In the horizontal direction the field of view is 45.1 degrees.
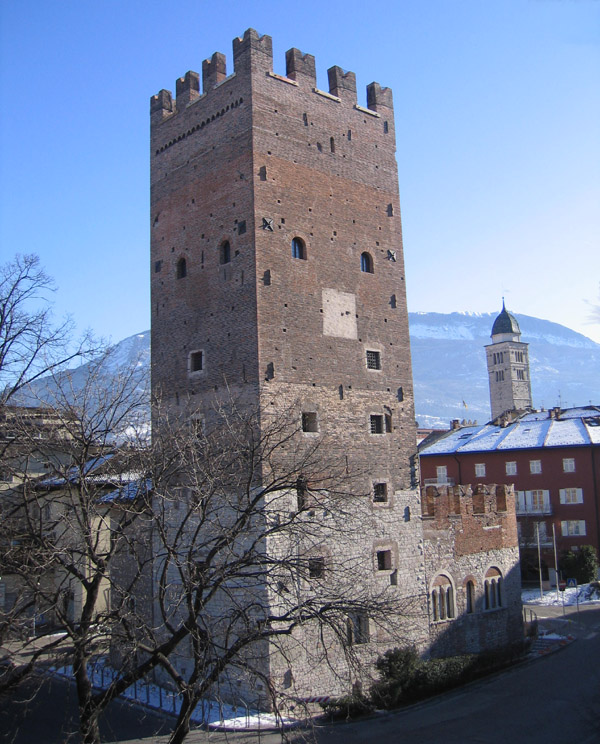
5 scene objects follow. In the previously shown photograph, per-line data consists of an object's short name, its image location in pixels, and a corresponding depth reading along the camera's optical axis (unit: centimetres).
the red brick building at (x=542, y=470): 4600
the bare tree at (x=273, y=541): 1628
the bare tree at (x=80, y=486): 1218
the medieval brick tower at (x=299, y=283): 2358
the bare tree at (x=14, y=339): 1588
